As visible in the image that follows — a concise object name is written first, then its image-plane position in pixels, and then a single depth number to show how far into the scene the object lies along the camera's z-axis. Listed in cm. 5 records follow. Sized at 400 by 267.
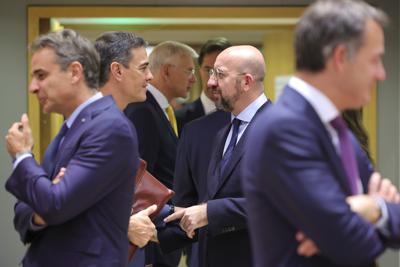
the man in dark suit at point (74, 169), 401
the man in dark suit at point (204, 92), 897
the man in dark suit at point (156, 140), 682
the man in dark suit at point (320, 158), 299
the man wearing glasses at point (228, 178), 549
